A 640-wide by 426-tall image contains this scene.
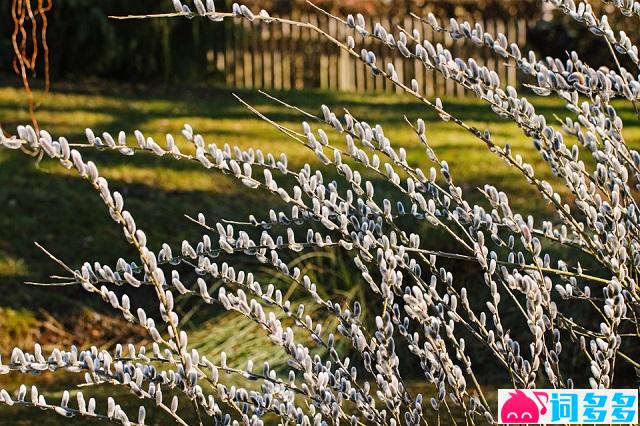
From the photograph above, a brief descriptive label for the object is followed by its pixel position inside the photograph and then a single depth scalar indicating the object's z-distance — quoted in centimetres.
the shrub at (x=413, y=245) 416
